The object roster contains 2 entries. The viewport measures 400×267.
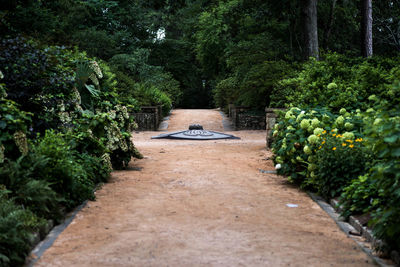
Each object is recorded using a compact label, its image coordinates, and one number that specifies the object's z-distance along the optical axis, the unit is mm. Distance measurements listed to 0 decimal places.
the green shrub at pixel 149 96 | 22655
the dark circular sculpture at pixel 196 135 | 16925
